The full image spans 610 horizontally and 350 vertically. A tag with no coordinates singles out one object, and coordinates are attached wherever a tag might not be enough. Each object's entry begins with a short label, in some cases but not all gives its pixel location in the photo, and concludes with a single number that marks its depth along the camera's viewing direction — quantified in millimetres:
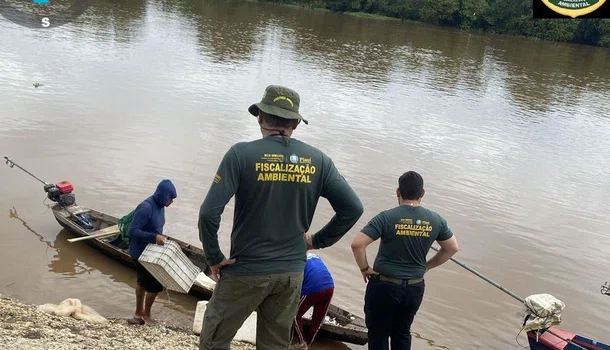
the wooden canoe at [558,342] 6489
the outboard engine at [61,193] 9555
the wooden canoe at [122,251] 6957
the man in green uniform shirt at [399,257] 4617
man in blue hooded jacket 5793
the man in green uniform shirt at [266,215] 3303
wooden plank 8667
